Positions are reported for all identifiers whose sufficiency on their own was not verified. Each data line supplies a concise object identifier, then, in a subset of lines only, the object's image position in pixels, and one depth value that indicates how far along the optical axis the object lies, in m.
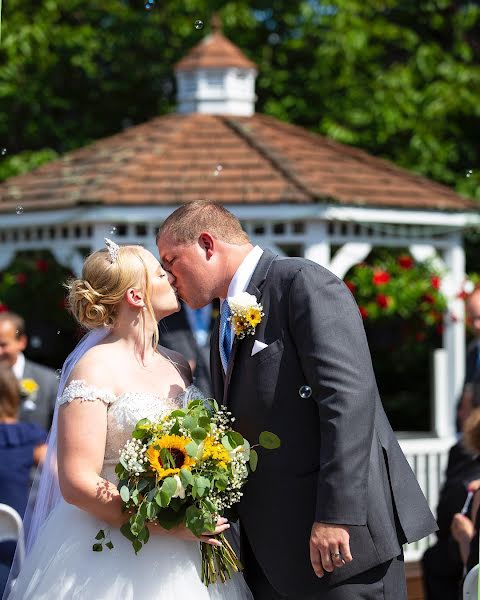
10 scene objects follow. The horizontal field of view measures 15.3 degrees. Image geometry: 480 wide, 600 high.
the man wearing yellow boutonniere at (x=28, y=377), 11.56
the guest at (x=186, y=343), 10.96
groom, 5.63
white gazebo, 15.78
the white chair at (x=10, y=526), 7.57
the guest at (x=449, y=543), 8.59
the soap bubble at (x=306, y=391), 5.82
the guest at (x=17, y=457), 8.40
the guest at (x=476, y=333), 12.33
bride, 5.97
